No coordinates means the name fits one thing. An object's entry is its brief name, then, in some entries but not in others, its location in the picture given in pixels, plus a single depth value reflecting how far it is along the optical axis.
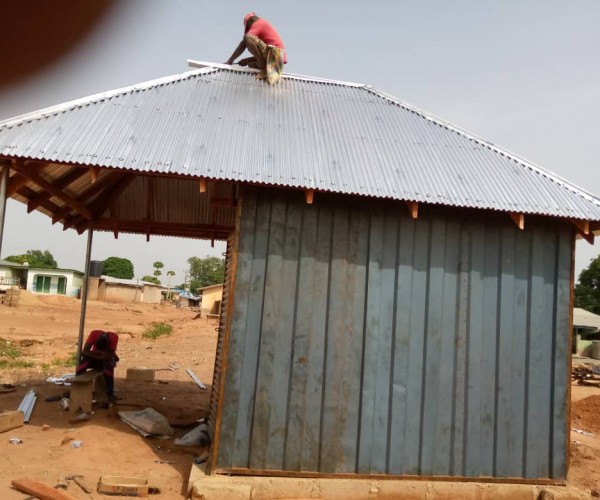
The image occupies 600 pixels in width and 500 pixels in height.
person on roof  8.12
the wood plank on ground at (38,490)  5.00
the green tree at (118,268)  79.62
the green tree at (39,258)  70.16
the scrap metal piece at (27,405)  7.56
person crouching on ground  8.56
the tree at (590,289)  55.16
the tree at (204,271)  97.88
